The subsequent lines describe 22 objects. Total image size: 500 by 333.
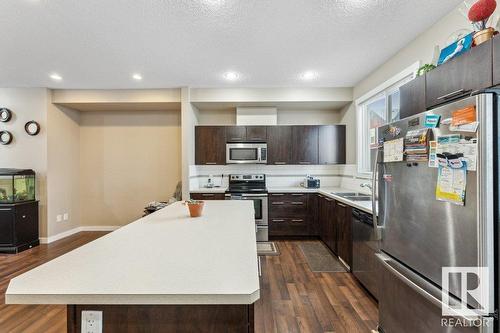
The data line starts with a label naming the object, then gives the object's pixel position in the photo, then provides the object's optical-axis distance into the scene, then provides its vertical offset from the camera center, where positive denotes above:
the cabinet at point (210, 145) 4.54 +0.41
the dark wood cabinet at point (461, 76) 1.22 +0.52
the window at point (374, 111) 2.92 +0.80
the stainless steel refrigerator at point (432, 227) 1.05 -0.34
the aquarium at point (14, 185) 3.71 -0.28
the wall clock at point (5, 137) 4.13 +0.53
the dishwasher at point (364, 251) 2.33 -0.90
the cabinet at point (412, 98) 1.74 +0.52
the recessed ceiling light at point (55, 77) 3.62 +1.40
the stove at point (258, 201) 4.17 -0.62
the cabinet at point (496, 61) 1.15 +0.50
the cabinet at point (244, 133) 4.55 +0.63
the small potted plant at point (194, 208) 1.97 -0.34
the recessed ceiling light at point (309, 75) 3.55 +1.38
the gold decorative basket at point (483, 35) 1.33 +0.73
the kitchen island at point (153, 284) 0.80 -0.42
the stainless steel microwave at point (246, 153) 4.50 +0.25
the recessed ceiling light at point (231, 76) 3.55 +1.38
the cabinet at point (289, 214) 4.25 -0.86
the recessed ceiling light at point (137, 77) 3.62 +1.39
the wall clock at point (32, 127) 4.13 +0.70
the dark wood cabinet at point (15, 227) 3.67 -0.92
